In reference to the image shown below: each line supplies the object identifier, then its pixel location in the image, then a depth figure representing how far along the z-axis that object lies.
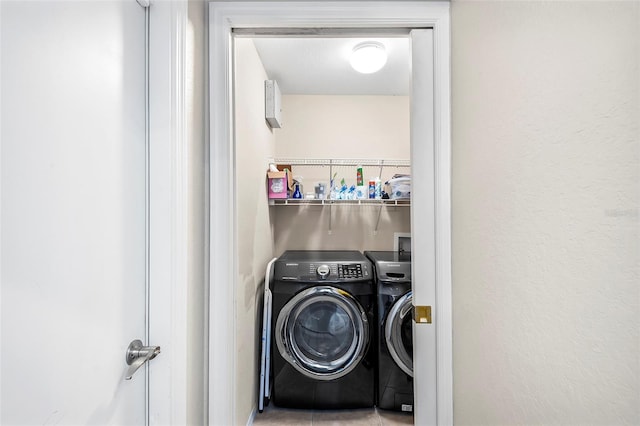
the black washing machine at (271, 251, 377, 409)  1.94
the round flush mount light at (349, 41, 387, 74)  1.95
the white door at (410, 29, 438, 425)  1.12
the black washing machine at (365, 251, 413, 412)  1.93
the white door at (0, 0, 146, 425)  0.48
